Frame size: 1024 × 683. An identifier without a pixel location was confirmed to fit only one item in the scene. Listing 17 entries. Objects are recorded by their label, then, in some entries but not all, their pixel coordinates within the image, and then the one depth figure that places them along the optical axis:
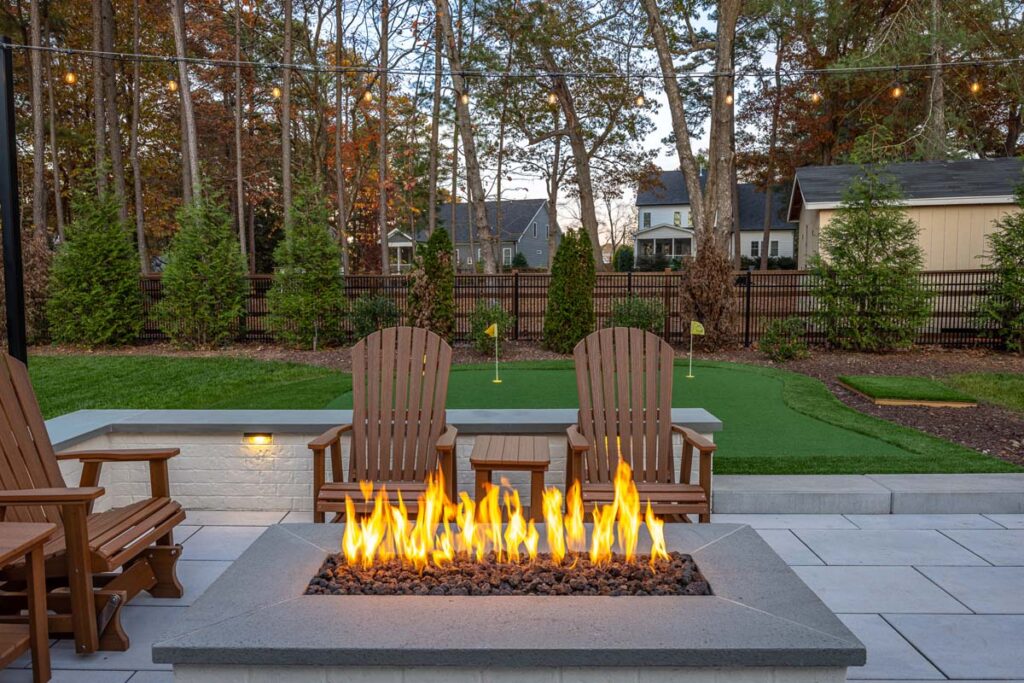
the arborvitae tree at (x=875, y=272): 10.10
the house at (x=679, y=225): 34.53
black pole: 3.57
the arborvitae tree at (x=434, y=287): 10.13
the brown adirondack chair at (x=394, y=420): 3.65
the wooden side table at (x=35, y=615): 2.23
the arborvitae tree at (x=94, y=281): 11.06
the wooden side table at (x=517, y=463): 3.15
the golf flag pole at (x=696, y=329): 7.76
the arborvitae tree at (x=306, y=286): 10.87
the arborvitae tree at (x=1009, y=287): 10.03
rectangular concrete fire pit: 1.77
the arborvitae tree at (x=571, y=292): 10.13
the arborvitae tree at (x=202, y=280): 10.95
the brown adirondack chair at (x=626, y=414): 3.66
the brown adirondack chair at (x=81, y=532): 2.47
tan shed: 13.52
